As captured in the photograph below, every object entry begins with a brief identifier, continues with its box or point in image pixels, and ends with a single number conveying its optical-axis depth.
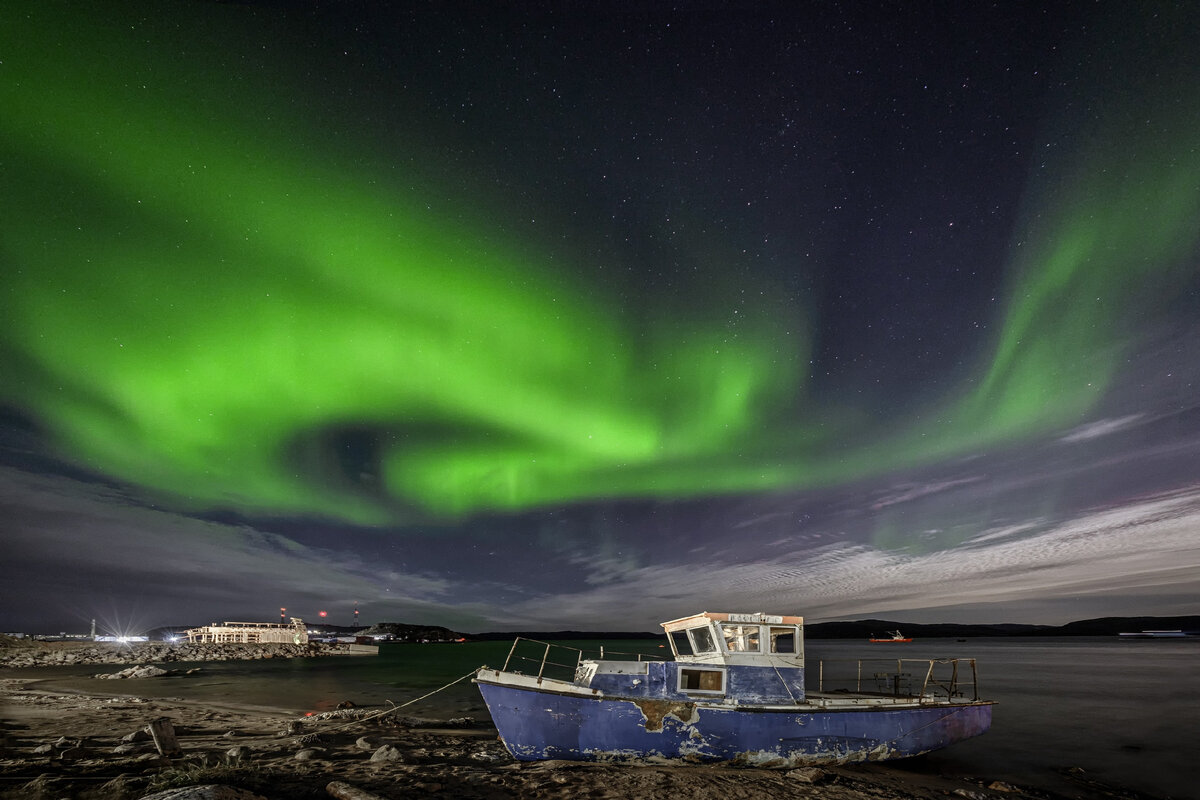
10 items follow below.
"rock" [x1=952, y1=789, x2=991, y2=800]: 13.37
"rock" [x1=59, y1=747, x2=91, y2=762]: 12.41
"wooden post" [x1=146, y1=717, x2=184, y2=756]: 12.77
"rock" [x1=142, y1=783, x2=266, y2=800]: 8.21
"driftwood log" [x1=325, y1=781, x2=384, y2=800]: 10.27
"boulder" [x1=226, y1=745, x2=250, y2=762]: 12.52
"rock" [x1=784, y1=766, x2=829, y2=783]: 13.00
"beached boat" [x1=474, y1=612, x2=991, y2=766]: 13.20
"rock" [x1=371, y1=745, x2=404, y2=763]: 13.70
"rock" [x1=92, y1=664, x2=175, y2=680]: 42.69
